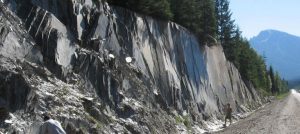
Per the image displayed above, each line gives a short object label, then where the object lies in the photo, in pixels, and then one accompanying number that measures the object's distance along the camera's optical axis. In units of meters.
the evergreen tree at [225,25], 68.50
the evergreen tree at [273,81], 156.75
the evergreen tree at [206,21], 51.17
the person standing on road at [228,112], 38.30
